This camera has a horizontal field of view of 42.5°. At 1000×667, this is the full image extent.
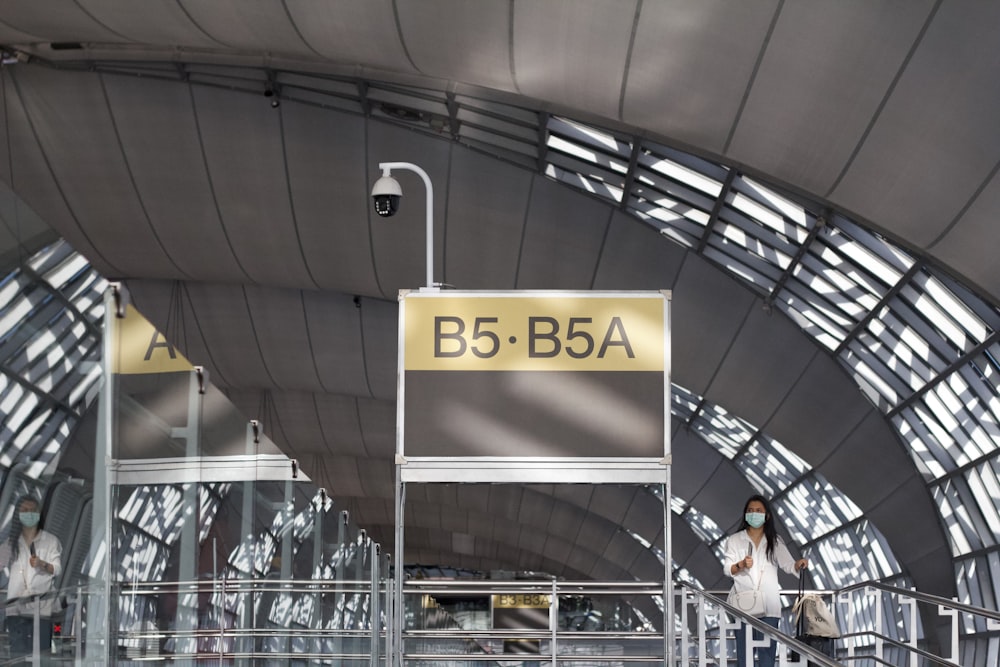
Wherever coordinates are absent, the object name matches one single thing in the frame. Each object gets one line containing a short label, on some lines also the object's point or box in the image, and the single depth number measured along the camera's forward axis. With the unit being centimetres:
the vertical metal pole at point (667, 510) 1069
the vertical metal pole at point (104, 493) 510
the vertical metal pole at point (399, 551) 1081
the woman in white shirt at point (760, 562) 1073
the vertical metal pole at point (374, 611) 1506
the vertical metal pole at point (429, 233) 1349
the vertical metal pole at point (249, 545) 861
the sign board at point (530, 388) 1093
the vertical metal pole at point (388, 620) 1546
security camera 1662
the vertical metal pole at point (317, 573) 1165
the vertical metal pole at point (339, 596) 1259
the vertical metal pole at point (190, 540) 674
